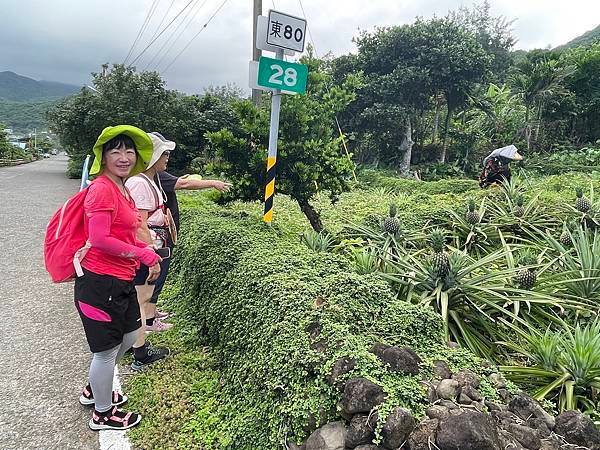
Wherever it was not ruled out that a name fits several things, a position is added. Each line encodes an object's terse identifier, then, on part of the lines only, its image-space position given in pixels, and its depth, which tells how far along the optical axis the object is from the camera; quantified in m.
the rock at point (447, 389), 1.96
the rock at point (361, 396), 1.82
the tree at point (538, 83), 16.75
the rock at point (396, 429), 1.71
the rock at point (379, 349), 2.11
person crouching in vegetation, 7.63
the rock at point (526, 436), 1.75
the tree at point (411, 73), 18.33
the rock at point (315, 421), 1.93
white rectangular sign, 4.06
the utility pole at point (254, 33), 9.28
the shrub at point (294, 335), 2.00
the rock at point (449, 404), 1.88
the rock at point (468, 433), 1.60
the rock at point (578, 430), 1.83
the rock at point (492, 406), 1.94
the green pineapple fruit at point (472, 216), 5.43
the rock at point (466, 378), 2.04
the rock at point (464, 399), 1.93
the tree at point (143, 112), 15.06
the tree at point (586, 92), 17.55
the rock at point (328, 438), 1.83
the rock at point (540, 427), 1.85
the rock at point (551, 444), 1.77
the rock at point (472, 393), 1.97
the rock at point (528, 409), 1.95
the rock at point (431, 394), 1.91
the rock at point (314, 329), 2.28
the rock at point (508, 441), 1.68
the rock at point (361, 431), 1.77
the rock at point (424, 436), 1.67
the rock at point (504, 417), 1.84
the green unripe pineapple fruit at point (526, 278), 3.55
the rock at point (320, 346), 2.16
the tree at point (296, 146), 5.16
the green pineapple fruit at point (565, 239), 4.81
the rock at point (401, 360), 2.02
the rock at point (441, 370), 2.10
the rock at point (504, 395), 2.08
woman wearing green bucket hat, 2.25
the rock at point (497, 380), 2.17
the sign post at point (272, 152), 4.26
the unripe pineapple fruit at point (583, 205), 5.55
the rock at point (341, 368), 1.98
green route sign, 4.07
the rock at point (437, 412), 1.79
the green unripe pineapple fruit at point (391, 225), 4.69
